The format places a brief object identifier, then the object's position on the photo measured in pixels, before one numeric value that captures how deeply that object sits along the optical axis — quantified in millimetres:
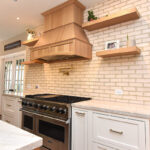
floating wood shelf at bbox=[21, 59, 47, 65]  3123
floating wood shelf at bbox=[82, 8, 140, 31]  1961
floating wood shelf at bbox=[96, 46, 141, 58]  1867
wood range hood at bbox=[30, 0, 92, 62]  2314
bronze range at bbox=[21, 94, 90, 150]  1923
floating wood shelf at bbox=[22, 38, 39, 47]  3264
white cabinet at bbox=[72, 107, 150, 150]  1379
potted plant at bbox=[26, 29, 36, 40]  3463
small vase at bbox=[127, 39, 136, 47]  1970
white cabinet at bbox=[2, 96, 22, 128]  3097
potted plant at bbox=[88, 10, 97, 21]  2427
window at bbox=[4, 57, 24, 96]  4383
